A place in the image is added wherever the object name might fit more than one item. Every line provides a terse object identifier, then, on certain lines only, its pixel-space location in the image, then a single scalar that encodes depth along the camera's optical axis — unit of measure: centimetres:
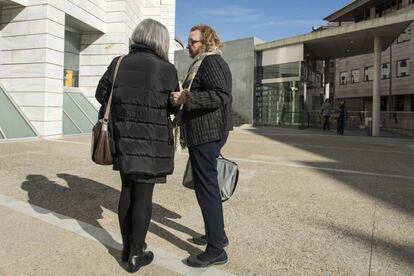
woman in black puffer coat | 292
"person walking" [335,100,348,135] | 1962
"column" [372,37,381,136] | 1927
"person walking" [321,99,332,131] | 2219
